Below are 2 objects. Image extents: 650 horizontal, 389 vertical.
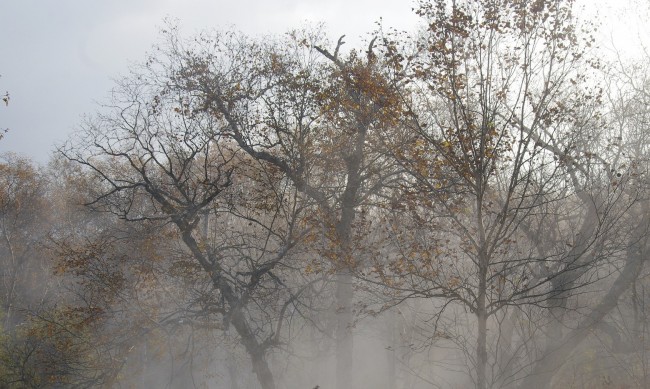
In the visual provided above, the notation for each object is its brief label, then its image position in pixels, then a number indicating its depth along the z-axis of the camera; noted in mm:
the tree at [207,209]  13234
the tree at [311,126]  13250
